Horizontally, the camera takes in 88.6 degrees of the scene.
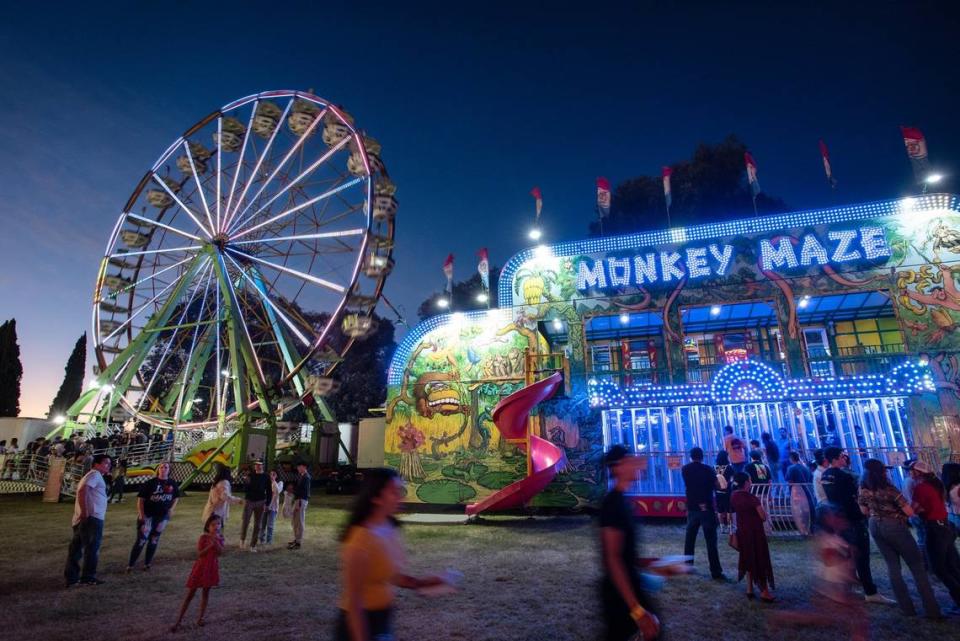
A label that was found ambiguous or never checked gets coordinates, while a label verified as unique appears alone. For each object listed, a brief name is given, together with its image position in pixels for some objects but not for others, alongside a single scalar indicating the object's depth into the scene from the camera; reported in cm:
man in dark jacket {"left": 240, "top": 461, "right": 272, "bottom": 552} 979
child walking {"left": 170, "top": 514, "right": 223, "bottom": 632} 542
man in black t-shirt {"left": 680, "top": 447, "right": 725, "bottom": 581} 732
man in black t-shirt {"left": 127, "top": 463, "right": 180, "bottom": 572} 803
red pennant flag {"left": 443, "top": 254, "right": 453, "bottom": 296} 2081
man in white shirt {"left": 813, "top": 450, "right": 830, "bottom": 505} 677
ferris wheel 1989
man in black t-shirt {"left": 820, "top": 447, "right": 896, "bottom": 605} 623
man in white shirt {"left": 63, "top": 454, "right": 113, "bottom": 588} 723
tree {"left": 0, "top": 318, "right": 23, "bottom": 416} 3472
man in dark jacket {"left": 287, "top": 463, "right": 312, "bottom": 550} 1015
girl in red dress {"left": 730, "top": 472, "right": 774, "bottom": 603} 626
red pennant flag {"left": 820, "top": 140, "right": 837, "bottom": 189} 1716
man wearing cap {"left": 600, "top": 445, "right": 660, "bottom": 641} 306
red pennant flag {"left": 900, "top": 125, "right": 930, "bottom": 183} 1519
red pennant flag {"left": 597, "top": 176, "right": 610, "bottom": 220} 1903
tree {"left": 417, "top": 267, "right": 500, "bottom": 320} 3996
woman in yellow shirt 254
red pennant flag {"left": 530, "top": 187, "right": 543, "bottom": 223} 1932
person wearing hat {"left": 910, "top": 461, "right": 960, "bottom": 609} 566
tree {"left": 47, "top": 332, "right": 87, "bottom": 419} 3966
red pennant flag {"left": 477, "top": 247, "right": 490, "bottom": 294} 1986
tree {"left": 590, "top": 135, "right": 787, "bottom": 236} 2938
